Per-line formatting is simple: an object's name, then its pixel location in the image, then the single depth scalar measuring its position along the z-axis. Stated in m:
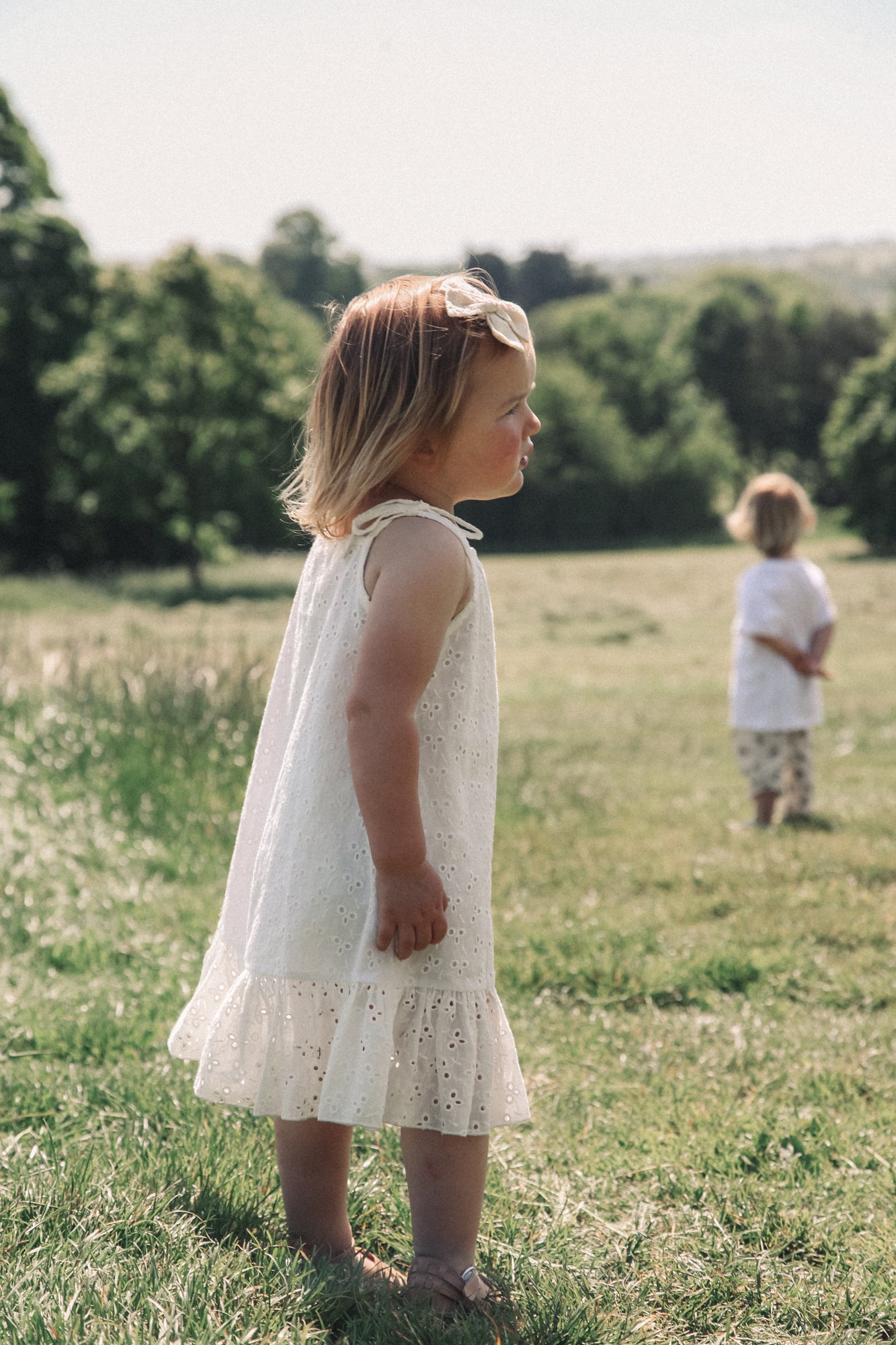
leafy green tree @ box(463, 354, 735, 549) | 46.38
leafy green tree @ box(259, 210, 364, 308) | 83.75
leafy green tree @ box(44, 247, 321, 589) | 29.03
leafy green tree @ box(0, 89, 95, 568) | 30.78
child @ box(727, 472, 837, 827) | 6.45
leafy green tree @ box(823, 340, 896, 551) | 35.53
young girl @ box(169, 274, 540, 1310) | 1.99
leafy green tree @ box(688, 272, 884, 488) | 62.28
